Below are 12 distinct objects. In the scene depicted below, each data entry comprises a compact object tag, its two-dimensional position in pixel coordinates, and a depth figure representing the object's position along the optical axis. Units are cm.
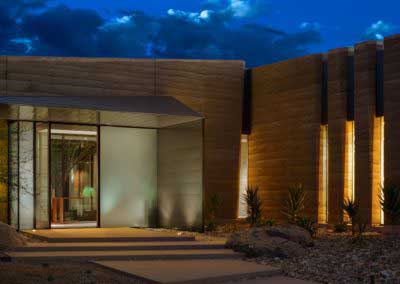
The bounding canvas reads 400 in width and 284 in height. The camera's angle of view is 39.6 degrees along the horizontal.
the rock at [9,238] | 993
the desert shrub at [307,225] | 1204
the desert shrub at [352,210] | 1170
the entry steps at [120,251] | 948
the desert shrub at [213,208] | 1477
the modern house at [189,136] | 1327
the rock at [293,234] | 1087
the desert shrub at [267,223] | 1356
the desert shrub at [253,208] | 1420
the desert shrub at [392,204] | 1127
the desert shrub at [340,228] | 1288
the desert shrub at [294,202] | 1375
